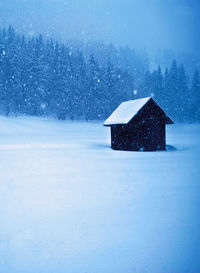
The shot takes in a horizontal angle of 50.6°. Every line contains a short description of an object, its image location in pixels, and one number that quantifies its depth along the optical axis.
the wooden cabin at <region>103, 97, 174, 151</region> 19.72
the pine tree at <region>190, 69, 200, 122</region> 63.69
